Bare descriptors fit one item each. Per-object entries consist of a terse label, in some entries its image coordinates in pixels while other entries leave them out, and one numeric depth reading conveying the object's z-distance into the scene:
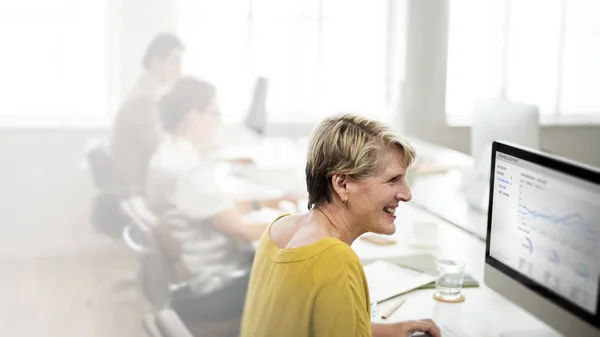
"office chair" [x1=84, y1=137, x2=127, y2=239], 3.16
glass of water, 2.11
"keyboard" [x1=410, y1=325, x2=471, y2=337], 1.81
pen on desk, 1.96
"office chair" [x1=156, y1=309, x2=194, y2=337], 1.40
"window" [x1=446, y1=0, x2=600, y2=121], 3.10
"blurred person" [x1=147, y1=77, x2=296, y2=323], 3.26
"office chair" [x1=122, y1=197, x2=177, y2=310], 3.27
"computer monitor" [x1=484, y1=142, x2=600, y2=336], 1.53
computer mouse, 1.80
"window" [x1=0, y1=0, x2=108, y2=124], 3.03
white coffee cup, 2.73
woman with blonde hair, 1.48
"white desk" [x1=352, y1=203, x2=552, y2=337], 1.92
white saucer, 2.65
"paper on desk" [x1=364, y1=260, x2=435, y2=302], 2.14
